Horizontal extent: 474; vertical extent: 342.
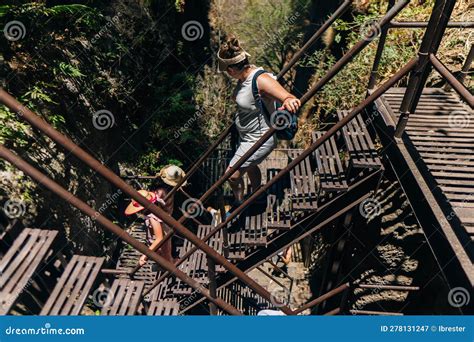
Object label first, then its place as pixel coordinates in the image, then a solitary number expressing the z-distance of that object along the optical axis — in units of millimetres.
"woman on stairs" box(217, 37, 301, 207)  3234
